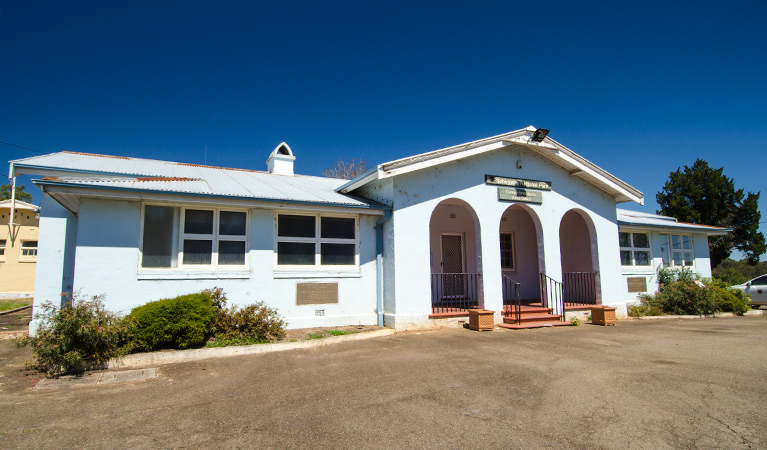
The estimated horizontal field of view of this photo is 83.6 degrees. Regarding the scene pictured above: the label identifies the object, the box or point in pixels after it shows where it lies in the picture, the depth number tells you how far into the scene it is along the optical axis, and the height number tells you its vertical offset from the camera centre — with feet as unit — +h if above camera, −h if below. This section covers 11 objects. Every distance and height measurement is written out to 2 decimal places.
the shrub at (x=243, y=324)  27.32 -2.93
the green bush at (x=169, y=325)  24.00 -2.49
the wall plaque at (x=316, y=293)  32.91 -1.13
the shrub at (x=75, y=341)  20.90 -2.95
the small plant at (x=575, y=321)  38.21 -4.12
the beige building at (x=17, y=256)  71.31 +4.45
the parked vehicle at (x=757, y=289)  56.90 -2.11
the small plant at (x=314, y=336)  28.87 -3.89
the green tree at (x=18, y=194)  145.94 +30.88
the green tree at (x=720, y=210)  86.12 +13.10
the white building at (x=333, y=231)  28.63 +3.75
